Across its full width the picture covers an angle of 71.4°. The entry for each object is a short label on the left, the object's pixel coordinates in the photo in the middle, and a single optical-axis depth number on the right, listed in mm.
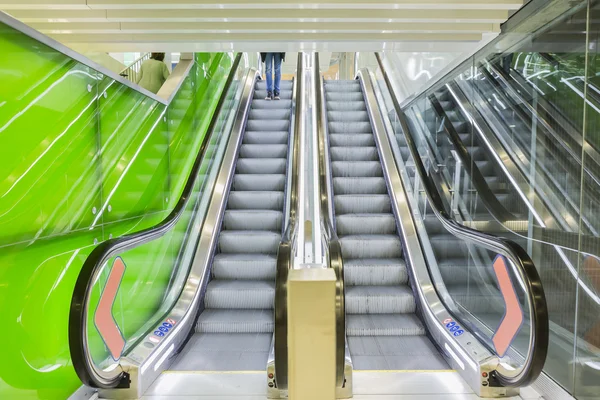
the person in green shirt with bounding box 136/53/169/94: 5148
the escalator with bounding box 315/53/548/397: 2658
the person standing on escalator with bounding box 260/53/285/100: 7695
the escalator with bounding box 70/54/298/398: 2514
